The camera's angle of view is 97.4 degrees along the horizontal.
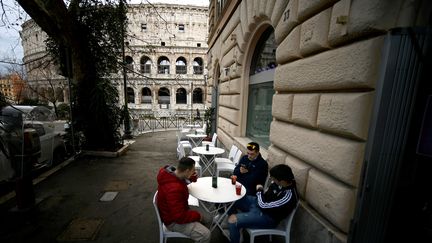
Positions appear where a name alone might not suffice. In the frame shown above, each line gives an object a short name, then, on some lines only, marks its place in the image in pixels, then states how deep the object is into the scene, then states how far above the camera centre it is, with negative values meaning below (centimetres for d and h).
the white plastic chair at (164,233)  236 -171
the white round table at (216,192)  262 -138
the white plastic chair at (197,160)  477 -171
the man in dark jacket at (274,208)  236 -136
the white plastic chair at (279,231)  239 -168
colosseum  3522 +616
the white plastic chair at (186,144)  668 -171
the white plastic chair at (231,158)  505 -162
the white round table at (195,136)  759 -158
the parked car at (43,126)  385 -95
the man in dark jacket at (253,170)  332 -126
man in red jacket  219 -126
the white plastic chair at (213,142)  655 -158
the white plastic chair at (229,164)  463 -169
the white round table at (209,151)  505 -148
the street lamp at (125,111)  807 -80
